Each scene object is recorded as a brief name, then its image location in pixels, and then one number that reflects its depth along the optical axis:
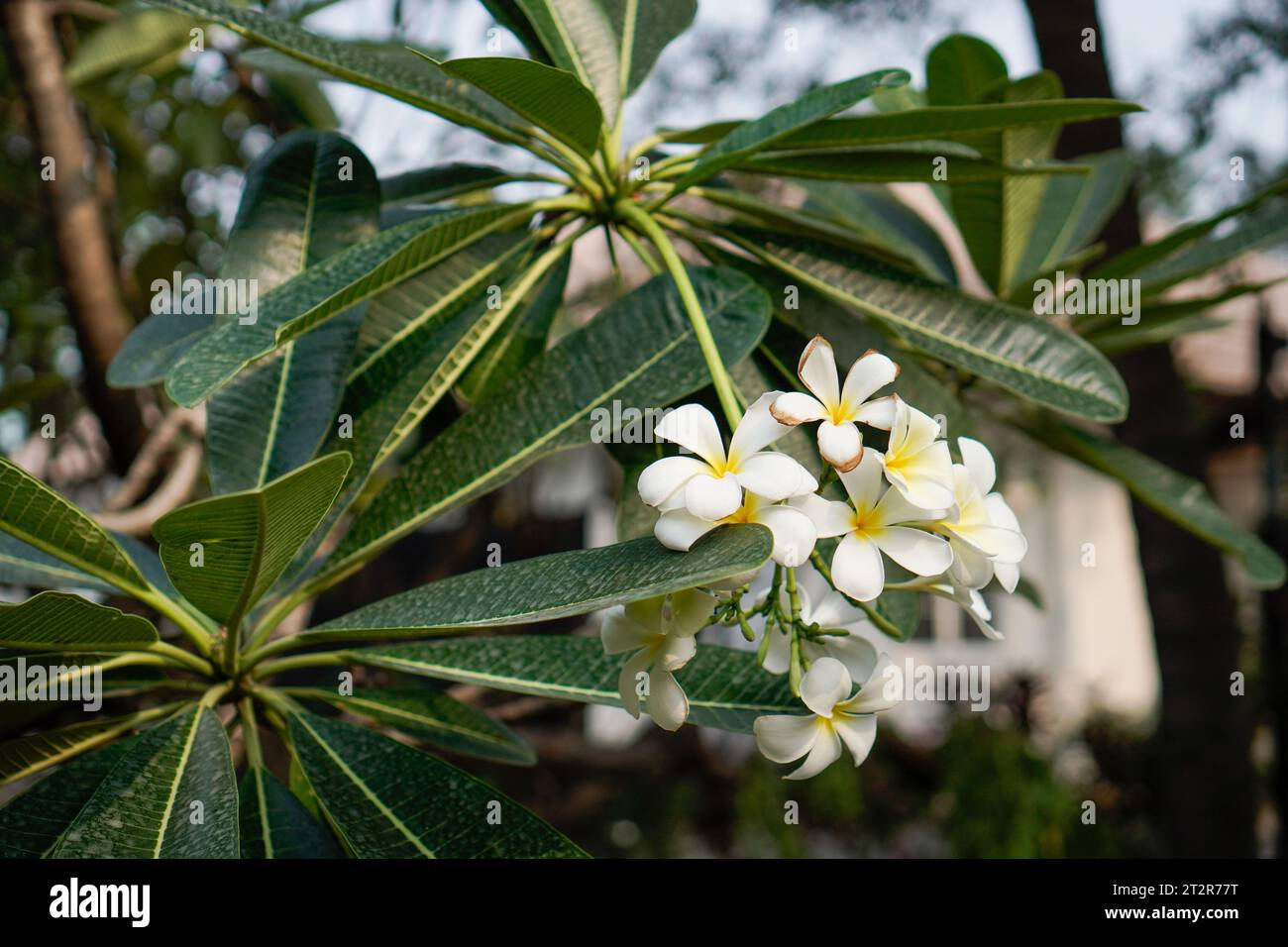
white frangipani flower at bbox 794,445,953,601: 0.58
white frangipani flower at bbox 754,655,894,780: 0.60
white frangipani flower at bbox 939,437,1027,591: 0.60
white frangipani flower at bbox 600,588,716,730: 0.59
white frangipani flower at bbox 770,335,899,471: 0.59
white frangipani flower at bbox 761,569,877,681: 0.65
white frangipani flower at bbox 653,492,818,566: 0.55
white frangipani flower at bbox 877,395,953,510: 0.58
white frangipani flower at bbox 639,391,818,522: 0.56
